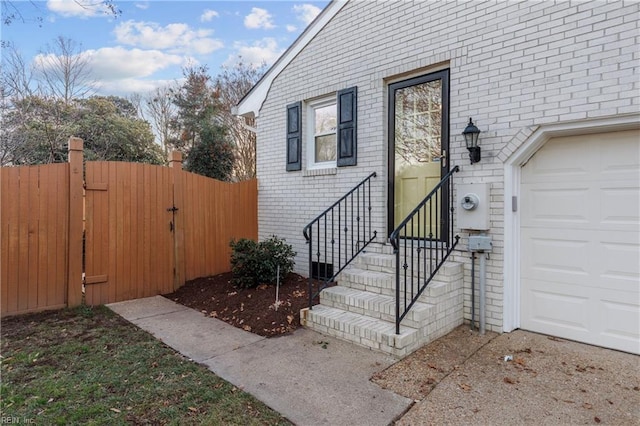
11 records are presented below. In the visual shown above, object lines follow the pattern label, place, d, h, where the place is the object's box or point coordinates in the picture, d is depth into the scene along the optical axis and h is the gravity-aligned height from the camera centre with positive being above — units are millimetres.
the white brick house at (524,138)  3271 +813
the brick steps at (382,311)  3395 -1041
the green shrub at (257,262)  5309 -742
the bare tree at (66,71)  10727 +4390
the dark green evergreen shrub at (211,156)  10109 +1601
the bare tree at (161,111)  14281 +4140
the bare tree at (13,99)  9047 +3049
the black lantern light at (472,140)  3859 +795
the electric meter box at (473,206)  3803 +72
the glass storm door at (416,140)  4461 +957
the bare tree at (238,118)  13000 +3722
